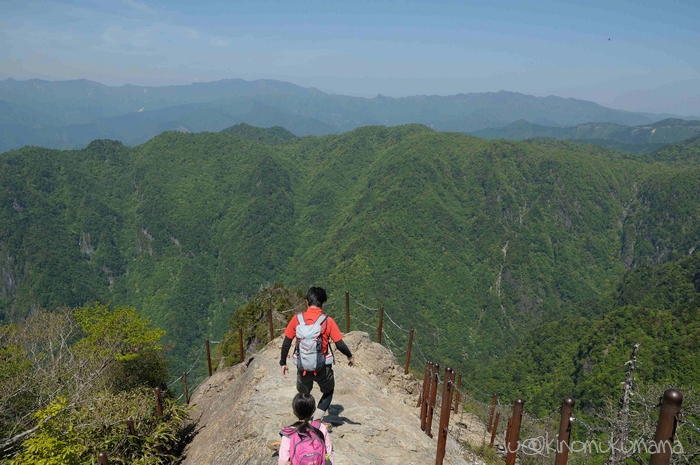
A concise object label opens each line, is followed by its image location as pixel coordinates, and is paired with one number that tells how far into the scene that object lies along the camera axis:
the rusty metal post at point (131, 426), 7.68
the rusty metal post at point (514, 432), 4.79
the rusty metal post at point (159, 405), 8.68
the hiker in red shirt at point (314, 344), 5.84
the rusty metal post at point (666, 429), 3.02
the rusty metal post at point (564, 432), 3.98
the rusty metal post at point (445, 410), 6.01
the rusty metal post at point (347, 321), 14.50
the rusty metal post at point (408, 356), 11.69
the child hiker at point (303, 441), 4.16
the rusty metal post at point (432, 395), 7.85
